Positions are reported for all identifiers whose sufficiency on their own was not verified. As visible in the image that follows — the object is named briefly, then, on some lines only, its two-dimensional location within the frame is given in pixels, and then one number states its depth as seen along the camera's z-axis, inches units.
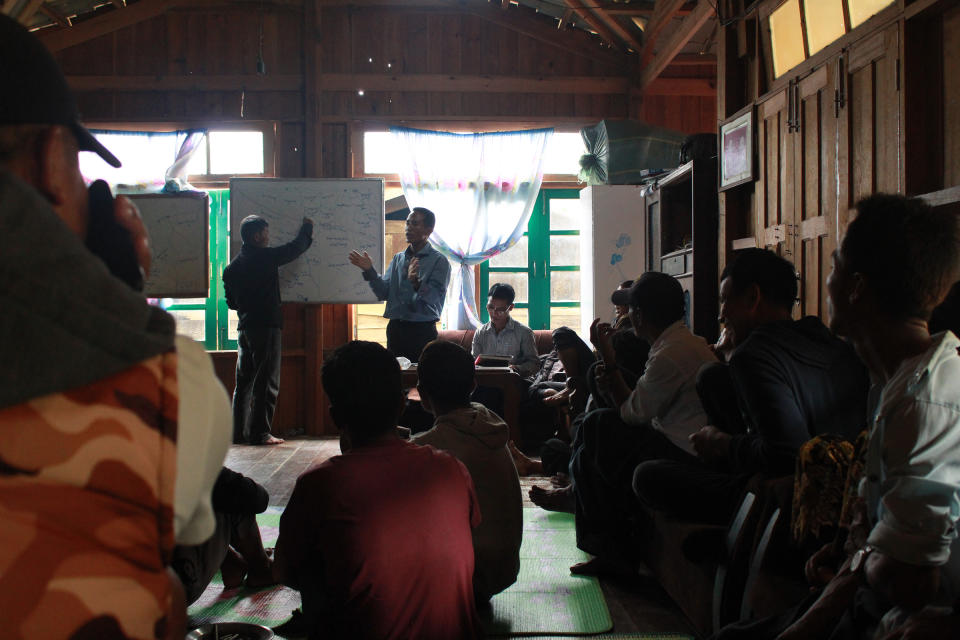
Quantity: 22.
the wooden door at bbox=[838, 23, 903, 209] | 96.5
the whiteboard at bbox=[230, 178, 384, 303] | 220.4
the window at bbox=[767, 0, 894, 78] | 108.0
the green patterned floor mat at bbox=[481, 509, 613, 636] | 82.9
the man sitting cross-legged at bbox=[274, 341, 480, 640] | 53.5
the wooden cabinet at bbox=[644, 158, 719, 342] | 156.2
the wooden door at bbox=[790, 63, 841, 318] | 113.8
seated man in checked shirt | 197.5
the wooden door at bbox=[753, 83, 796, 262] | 127.9
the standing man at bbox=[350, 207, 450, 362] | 196.7
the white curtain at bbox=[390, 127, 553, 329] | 234.2
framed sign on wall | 141.3
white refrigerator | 212.5
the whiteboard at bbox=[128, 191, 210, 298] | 219.9
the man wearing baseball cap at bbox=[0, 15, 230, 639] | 22.6
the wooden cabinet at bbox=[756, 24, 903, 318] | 99.8
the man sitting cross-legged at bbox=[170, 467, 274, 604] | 61.8
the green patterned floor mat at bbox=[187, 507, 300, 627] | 85.4
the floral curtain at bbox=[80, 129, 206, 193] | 230.7
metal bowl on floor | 74.9
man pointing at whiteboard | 200.1
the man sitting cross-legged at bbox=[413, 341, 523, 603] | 77.7
